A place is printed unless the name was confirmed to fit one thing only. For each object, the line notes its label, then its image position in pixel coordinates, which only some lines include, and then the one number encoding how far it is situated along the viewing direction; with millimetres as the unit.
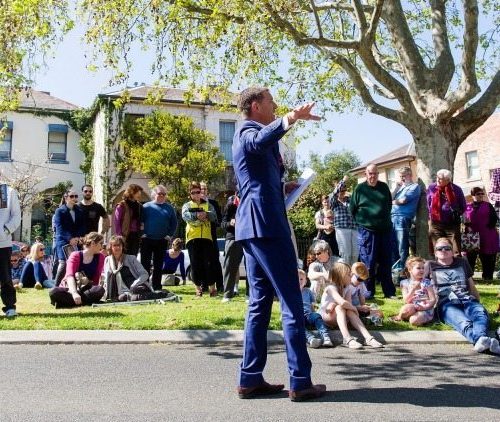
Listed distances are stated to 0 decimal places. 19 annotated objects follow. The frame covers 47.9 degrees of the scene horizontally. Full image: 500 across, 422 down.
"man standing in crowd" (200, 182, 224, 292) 9891
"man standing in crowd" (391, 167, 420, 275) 10469
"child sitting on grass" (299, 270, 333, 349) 5945
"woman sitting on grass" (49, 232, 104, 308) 8195
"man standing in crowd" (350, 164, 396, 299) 8891
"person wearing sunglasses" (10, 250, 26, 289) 12820
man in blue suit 3861
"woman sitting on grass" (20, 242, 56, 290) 12297
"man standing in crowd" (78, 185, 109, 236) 10352
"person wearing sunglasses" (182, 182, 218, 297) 9758
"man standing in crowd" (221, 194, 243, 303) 9008
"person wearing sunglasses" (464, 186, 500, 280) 11570
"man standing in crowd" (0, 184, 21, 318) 7457
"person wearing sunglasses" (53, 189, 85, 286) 10164
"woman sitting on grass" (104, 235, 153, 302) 8797
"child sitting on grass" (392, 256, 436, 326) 6660
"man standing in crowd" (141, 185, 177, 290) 9898
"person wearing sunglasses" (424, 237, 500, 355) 5812
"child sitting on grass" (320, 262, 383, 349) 6004
